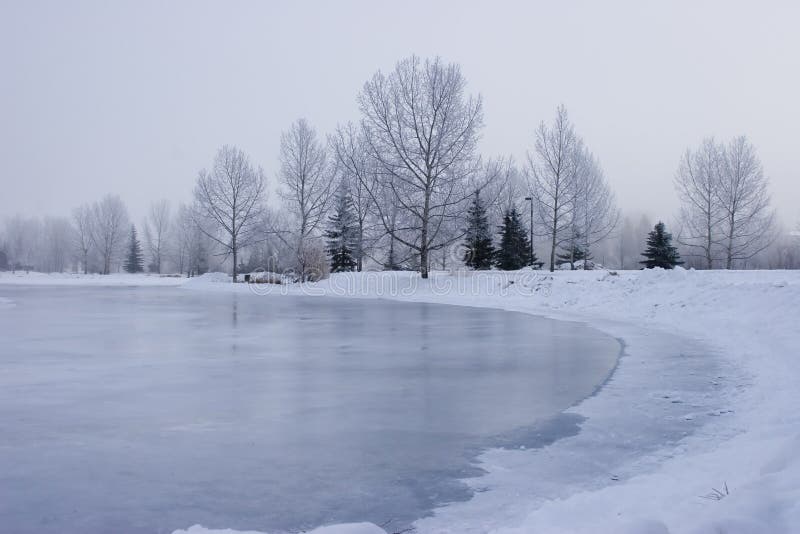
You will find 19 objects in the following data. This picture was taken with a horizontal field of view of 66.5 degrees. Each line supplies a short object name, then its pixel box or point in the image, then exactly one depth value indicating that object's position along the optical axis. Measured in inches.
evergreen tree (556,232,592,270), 1620.8
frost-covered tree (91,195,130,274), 3171.8
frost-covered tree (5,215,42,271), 3922.2
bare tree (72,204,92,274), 3280.0
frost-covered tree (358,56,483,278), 1191.6
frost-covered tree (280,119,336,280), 1713.8
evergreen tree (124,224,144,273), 3329.5
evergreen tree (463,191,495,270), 1568.7
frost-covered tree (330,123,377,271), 1307.8
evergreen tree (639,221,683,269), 1610.5
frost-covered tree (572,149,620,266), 1584.6
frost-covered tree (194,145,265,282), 1759.4
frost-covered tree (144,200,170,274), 3580.2
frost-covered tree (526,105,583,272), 1457.9
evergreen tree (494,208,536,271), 1612.9
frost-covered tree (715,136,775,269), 1509.6
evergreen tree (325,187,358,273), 1936.5
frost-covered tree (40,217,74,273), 3890.3
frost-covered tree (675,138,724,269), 1535.4
